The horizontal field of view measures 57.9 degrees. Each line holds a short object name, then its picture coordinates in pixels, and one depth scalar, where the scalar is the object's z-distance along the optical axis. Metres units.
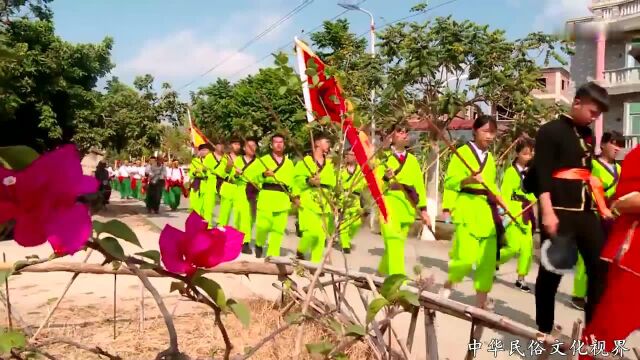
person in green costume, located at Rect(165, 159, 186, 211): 13.83
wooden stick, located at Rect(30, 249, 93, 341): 1.92
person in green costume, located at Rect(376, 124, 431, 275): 4.51
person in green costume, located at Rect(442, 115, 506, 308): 4.00
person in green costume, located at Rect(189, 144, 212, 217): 8.23
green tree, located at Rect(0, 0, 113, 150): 9.28
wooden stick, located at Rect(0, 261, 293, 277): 1.87
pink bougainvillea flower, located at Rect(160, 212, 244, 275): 0.91
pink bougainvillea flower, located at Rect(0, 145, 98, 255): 0.73
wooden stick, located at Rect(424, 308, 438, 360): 1.88
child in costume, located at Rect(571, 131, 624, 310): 4.60
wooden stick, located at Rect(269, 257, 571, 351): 1.67
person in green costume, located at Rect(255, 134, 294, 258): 6.23
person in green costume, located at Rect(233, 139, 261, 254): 6.89
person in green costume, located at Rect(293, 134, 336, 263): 5.41
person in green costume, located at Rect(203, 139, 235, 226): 7.44
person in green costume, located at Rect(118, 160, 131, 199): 19.34
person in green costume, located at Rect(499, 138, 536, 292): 5.07
